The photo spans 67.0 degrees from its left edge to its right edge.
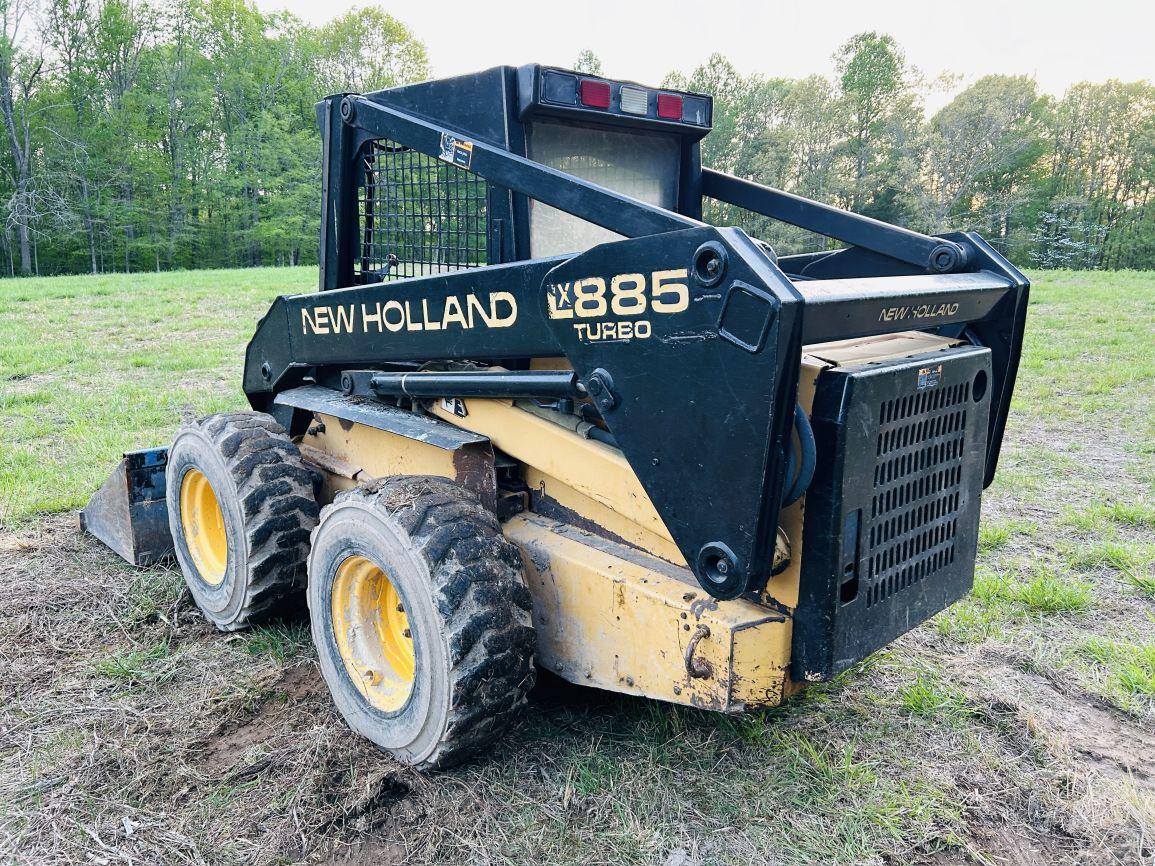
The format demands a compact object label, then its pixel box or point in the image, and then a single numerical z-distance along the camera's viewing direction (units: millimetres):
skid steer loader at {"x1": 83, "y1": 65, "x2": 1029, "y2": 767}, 2084
